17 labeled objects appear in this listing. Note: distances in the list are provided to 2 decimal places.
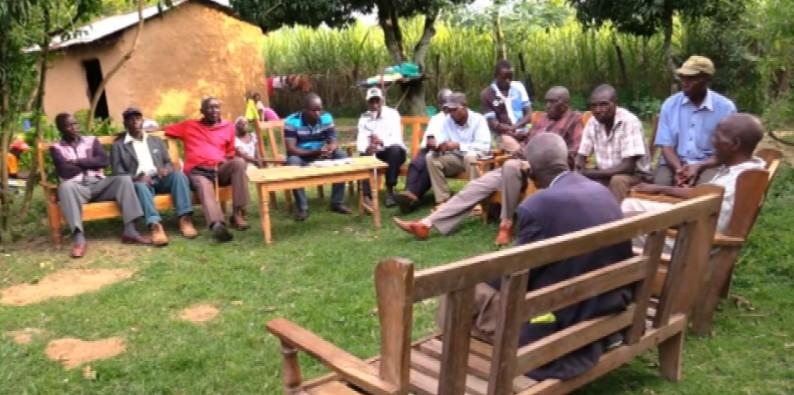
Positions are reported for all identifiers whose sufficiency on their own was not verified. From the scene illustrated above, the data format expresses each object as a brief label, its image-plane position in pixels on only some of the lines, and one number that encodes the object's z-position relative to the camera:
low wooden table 6.45
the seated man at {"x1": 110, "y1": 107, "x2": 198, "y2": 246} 6.93
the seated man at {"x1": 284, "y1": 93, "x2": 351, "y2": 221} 7.65
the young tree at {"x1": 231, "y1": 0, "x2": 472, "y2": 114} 13.67
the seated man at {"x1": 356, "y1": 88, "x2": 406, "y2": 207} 7.83
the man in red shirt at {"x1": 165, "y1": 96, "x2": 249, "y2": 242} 7.13
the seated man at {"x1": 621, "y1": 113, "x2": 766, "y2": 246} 3.99
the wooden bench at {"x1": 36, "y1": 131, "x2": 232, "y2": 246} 6.55
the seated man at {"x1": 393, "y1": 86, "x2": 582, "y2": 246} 6.24
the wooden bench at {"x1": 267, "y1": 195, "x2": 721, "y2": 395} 2.16
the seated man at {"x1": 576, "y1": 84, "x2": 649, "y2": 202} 5.41
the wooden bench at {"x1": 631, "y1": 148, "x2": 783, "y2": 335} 3.69
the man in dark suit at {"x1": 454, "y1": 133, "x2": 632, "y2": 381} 2.82
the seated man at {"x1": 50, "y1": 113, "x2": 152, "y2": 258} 6.62
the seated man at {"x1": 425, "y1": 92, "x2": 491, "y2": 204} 7.17
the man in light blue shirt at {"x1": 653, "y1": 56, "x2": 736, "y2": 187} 5.02
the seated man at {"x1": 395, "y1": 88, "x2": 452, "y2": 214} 7.30
